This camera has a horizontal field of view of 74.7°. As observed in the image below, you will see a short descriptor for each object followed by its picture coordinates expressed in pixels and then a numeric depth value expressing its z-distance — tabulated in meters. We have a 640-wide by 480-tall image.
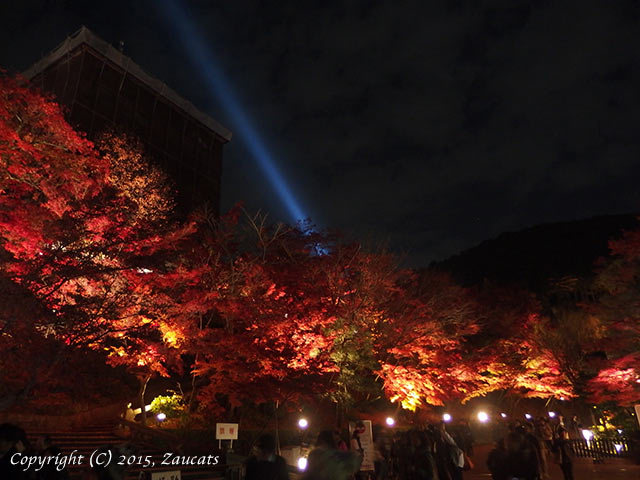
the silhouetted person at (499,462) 5.99
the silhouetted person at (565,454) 10.62
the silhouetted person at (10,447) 4.36
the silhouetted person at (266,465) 4.50
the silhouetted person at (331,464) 3.77
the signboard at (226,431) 11.70
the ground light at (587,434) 18.41
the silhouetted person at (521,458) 5.81
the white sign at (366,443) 10.42
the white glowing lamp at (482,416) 22.15
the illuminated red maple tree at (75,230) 9.15
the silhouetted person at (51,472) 5.52
